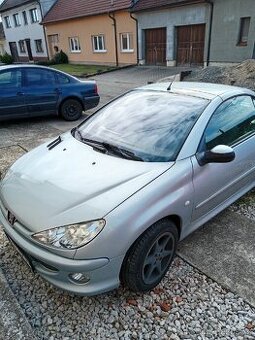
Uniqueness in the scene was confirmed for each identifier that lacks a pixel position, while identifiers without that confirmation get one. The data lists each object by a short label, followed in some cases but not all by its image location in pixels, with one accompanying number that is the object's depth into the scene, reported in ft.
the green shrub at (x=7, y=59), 112.82
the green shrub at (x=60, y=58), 91.09
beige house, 69.87
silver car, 6.89
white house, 97.91
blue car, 23.09
